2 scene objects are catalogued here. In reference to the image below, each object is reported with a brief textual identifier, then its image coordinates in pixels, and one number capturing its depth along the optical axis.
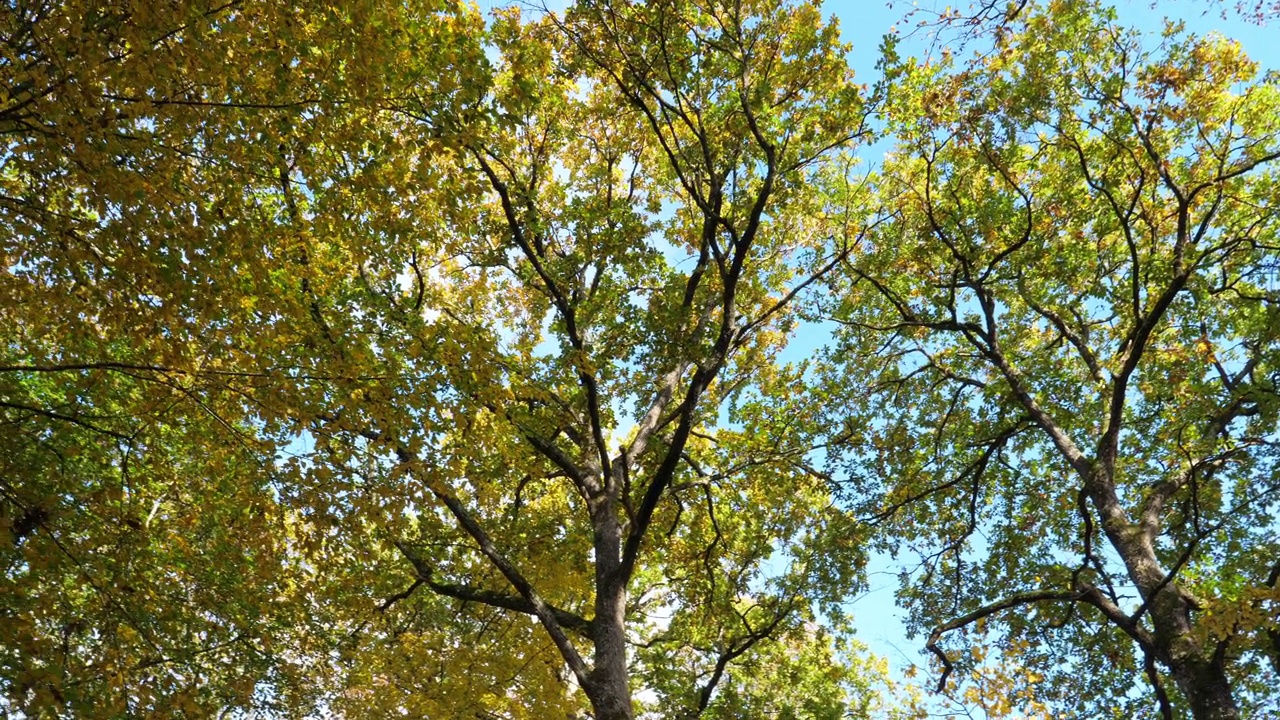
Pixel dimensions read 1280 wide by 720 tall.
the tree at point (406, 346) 4.19
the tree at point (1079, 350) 7.70
